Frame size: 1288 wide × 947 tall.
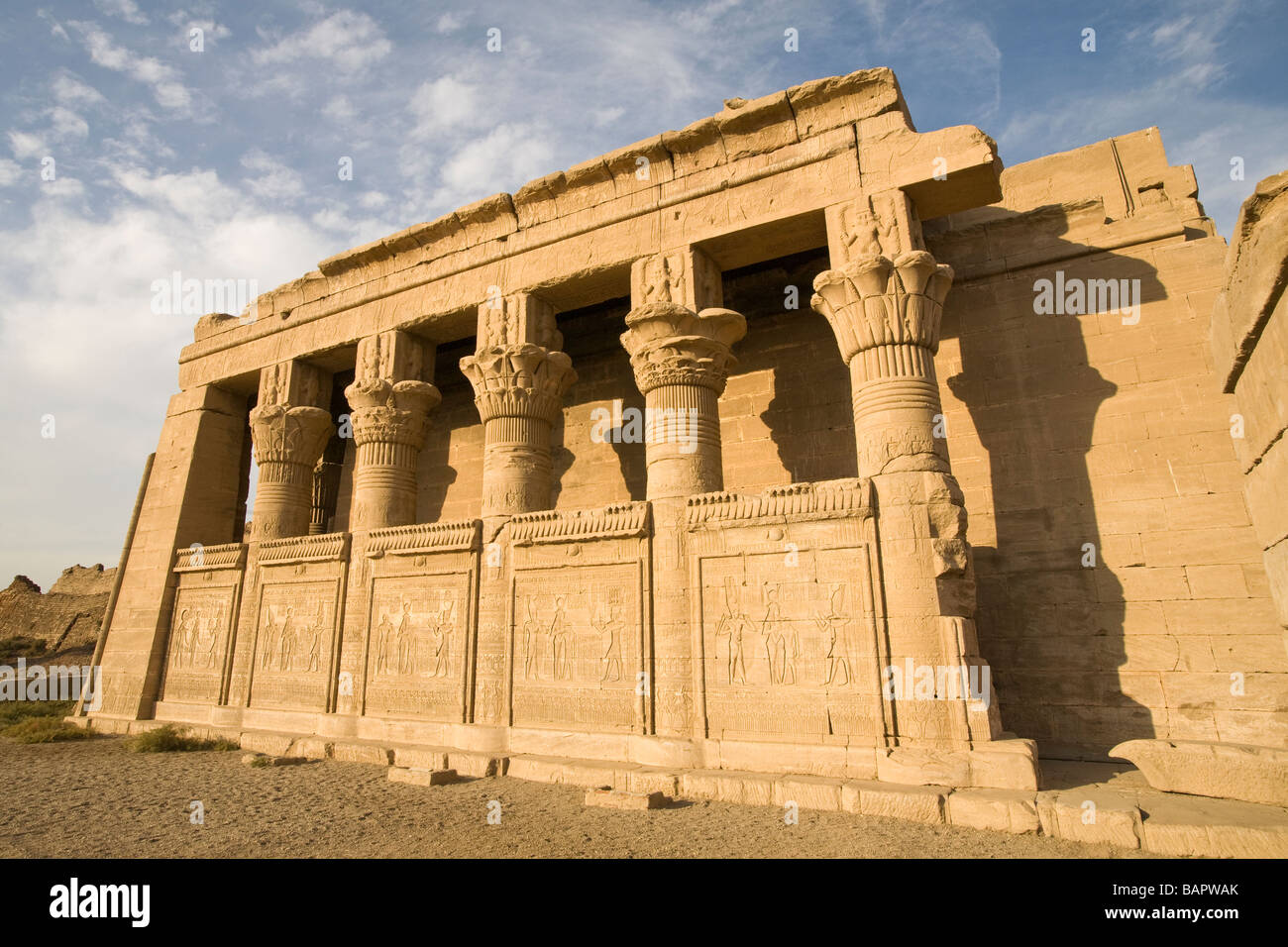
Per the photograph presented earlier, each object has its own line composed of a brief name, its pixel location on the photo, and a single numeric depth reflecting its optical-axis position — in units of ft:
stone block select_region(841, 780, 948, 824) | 16.61
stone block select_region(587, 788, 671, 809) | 18.04
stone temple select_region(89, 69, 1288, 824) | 20.58
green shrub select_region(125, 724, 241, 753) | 28.12
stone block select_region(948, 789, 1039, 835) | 15.67
